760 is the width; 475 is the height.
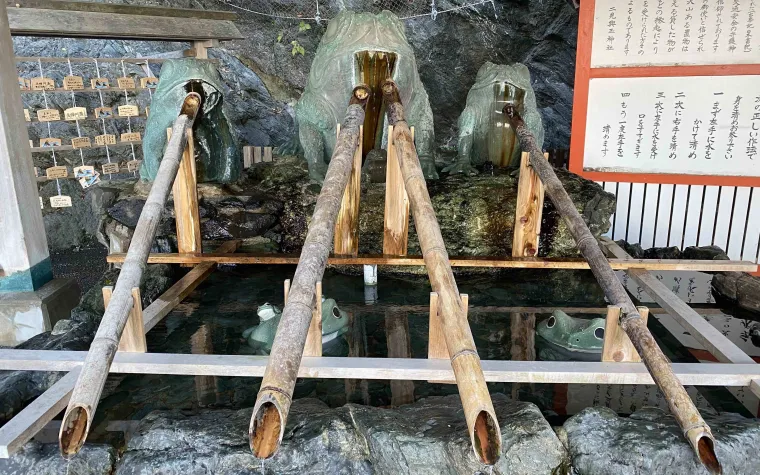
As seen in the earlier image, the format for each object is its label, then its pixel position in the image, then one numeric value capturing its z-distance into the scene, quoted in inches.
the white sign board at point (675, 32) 207.8
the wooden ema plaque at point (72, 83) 309.7
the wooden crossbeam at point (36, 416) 83.9
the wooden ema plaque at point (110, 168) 340.5
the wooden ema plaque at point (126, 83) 338.3
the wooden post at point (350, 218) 162.9
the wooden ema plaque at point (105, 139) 347.3
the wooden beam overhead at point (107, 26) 174.6
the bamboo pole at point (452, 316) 72.1
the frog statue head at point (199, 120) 183.8
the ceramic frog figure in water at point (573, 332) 135.4
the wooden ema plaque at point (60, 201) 315.3
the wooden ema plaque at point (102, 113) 347.3
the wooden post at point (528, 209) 165.2
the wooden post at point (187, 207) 160.9
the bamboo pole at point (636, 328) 82.4
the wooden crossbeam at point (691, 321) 113.7
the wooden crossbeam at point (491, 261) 154.2
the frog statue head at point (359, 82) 171.6
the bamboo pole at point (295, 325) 68.2
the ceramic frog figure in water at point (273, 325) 140.9
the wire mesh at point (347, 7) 364.8
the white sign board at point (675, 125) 216.1
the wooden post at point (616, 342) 104.5
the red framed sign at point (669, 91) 211.4
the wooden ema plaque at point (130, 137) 354.9
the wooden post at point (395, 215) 161.3
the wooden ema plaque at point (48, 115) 308.2
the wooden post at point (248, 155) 291.3
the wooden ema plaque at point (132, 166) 370.9
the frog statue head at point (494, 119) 208.1
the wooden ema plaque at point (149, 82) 363.3
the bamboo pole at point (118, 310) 79.7
